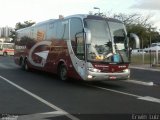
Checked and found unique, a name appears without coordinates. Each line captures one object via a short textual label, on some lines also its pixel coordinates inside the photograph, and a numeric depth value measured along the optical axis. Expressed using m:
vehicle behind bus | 68.19
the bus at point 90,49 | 16.70
